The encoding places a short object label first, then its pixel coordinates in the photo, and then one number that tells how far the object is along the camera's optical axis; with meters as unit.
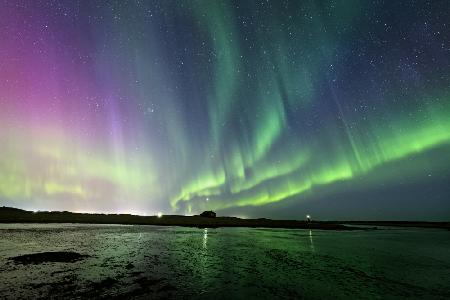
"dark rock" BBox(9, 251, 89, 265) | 17.91
